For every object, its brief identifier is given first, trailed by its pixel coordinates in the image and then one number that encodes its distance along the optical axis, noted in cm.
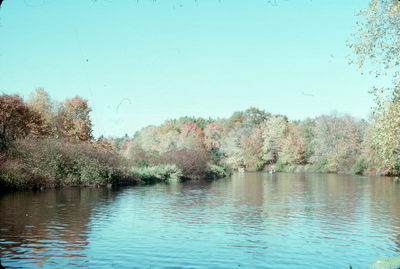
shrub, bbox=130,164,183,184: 3904
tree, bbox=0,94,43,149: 3140
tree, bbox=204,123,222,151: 8954
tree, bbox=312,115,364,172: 6681
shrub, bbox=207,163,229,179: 5262
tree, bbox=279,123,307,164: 7688
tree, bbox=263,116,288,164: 8088
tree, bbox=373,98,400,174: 1105
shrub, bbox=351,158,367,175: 5963
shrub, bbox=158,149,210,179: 4769
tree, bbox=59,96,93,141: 4631
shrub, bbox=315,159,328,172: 6889
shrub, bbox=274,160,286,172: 7730
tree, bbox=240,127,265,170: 8244
